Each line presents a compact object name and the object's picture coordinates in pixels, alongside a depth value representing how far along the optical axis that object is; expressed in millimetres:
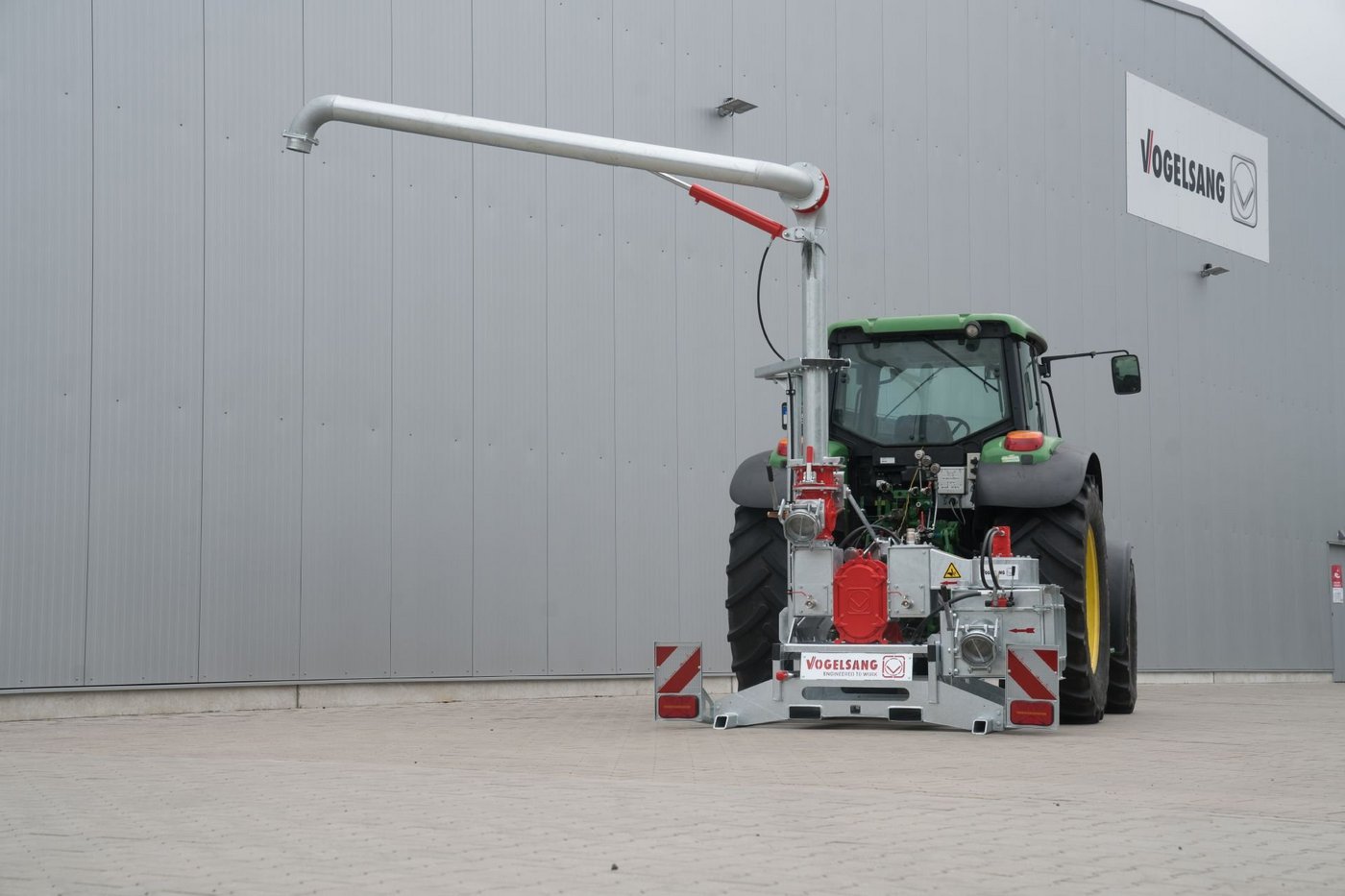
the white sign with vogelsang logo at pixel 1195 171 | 23078
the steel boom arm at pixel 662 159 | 9789
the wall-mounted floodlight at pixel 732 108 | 16078
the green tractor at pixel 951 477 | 10164
